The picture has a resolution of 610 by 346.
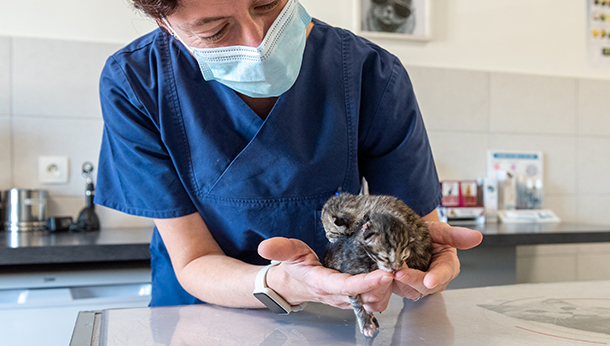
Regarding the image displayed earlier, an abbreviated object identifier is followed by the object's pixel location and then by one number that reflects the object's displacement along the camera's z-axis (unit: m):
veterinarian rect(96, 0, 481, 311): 0.98
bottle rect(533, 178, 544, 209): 2.82
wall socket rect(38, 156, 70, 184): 2.22
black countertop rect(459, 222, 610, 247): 2.06
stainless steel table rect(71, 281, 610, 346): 0.73
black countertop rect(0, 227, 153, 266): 1.58
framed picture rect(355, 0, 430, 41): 2.65
